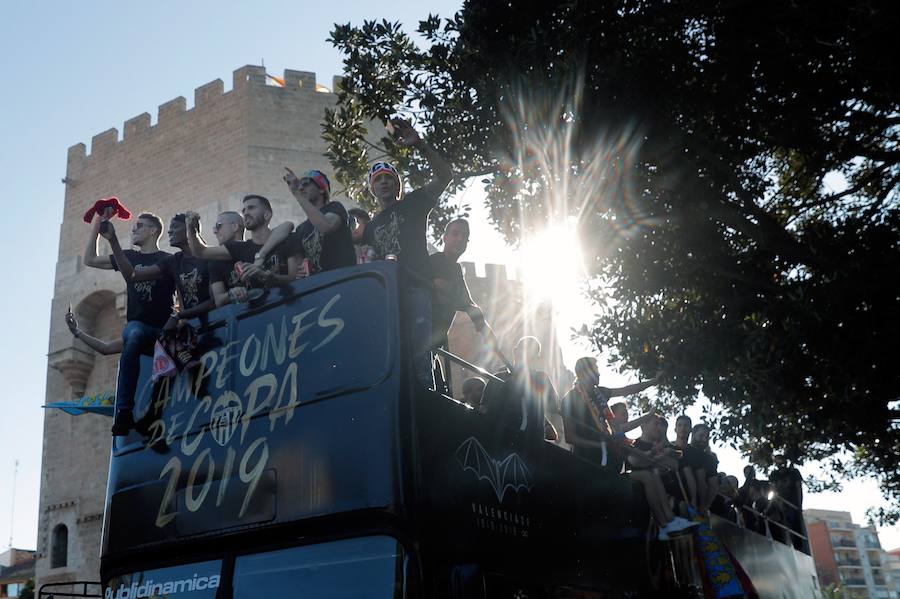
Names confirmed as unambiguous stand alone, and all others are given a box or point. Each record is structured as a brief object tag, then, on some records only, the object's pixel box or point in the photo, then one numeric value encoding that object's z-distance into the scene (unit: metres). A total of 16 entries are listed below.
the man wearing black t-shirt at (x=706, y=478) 7.08
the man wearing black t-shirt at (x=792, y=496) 11.27
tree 7.88
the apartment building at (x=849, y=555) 96.44
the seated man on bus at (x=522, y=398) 4.64
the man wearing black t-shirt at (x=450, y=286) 4.69
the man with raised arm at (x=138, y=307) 4.84
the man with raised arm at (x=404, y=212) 4.91
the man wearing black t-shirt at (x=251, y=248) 4.80
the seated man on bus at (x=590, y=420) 6.06
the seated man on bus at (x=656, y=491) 6.26
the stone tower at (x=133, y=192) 27.55
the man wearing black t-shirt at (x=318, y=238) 4.79
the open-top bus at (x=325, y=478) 3.67
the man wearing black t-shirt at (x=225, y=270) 4.73
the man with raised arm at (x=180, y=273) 5.13
